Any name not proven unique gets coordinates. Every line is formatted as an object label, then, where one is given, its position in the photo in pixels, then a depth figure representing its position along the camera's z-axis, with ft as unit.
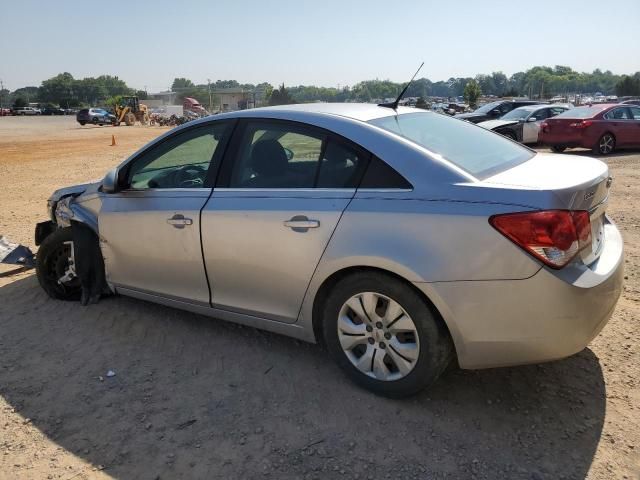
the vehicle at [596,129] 47.21
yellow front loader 161.99
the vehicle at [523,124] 54.65
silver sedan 8.36
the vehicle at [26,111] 254.29
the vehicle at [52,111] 270.26
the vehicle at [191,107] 203.12
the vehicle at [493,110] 67.21
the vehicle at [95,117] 154.81
